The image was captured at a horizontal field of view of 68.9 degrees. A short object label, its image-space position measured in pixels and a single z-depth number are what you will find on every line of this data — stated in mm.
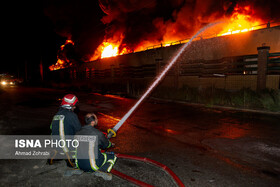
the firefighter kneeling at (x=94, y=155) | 3232
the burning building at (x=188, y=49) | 12836
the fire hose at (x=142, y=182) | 3300
